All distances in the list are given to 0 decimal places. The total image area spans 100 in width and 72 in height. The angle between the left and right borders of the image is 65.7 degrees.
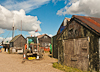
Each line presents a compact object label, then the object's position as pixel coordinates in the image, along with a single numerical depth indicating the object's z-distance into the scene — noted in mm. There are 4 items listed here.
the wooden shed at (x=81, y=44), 5042
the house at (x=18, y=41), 24901
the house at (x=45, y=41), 27707
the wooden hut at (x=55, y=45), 11933
